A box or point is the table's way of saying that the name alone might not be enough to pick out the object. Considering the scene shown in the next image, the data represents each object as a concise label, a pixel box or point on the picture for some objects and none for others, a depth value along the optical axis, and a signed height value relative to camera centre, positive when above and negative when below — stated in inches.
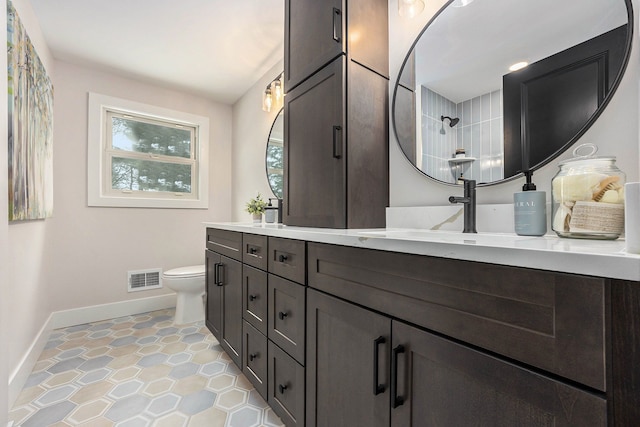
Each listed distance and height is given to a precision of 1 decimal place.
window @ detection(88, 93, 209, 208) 106.8 +25.3
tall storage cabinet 51.8 +20.0
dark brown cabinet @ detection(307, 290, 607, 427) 19.4 -14.8
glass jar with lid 27.2 +1.5
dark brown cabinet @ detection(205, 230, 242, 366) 65.0 -19.8
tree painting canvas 56.7 +21.3
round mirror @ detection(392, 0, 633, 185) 34.7 +19.5
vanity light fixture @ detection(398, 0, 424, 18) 52.0 +38.6
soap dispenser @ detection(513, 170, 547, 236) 33.6 +0.4
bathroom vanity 17.1 -9.9
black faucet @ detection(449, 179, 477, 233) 41.6 +1.2
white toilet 98.4 -26.8
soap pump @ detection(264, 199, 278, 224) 85.3 +0.4
